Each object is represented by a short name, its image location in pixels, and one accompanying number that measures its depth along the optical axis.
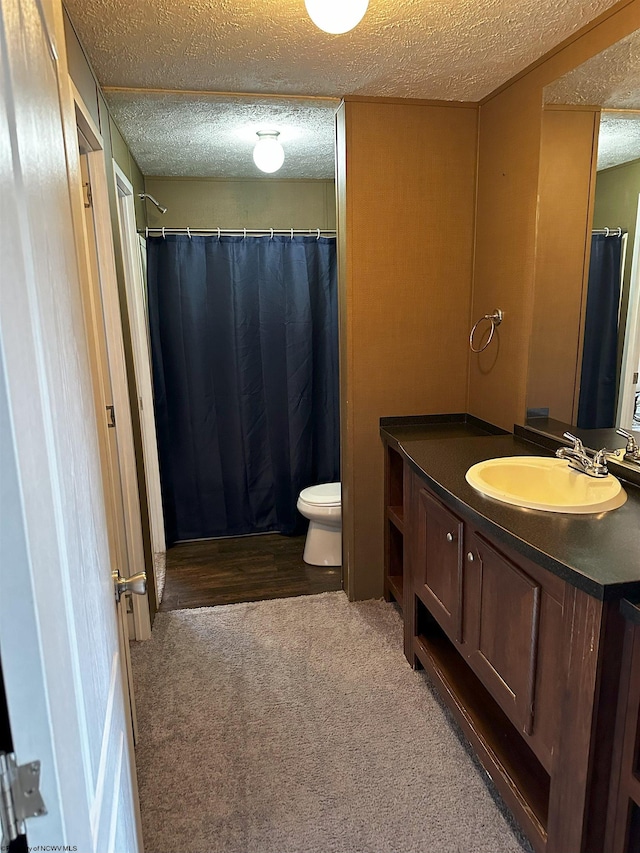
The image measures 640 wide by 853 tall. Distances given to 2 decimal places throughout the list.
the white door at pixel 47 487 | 0.50
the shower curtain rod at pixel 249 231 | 3.34
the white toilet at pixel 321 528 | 3.19
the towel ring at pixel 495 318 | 2.45
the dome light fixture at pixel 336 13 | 1.43
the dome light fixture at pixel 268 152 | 2.73
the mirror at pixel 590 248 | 1.80
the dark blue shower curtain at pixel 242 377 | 3.45
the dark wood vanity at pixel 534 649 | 1.20
